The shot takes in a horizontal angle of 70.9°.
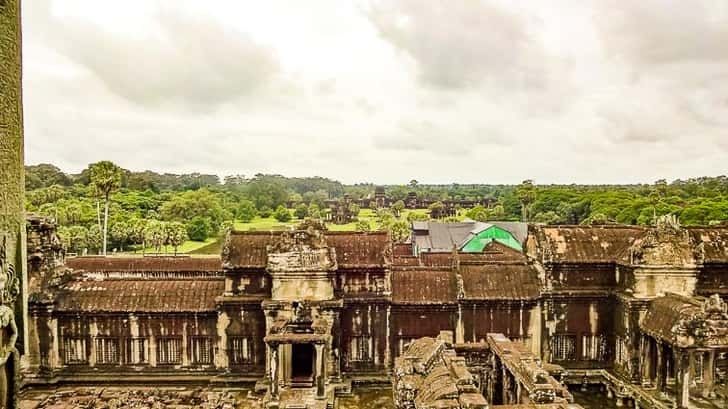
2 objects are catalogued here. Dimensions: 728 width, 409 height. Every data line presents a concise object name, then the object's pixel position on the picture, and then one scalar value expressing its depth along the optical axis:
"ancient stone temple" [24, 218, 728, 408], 18.02
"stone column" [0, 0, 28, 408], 3.98
